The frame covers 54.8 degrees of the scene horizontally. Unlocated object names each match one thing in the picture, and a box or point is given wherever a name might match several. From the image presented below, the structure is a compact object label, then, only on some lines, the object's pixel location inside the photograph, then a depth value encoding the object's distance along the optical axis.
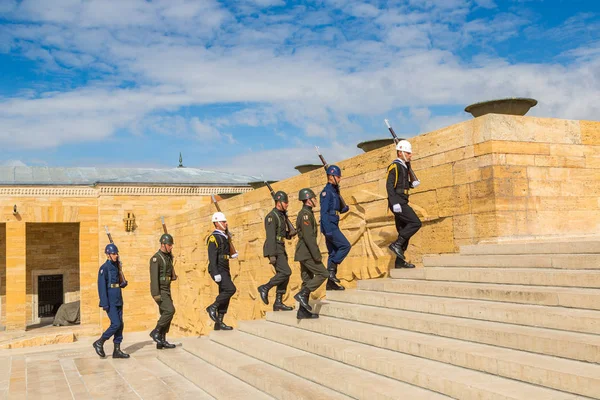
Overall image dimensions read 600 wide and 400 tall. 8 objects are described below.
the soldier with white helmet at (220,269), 8.50
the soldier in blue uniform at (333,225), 7.52
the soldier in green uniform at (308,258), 6.93
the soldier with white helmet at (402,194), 7.17
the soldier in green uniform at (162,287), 8.77
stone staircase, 3.79
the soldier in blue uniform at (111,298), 8.76
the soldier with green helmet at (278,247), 8.26
